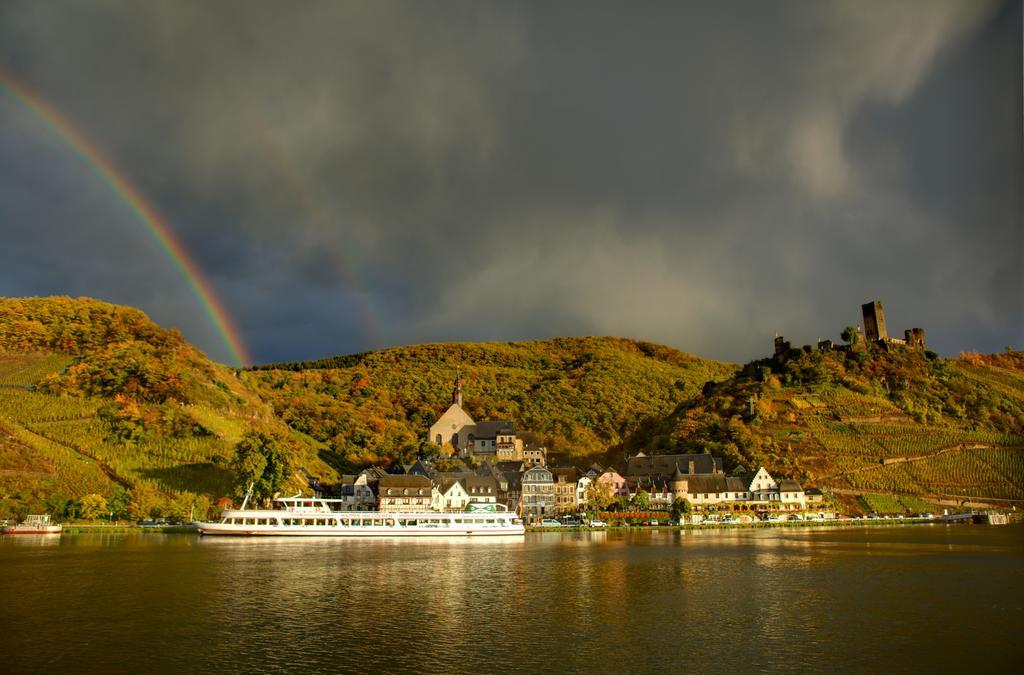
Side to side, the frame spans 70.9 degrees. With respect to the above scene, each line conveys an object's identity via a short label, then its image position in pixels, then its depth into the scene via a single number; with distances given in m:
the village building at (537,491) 116.44
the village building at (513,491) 114.75
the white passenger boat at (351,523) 87.81
